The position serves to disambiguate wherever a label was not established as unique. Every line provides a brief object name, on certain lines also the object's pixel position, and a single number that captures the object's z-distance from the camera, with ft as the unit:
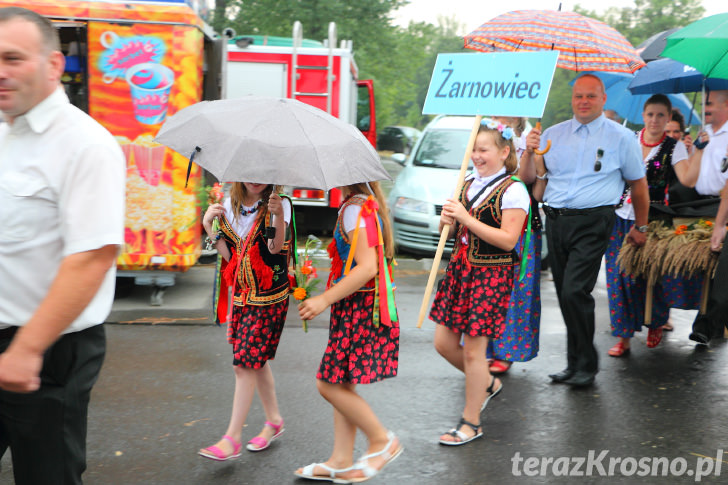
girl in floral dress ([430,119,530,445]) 13.74
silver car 30.91
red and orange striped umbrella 15.84
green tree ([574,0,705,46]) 128.16
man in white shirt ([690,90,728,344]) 17.87
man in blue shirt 16.87
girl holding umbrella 12.44
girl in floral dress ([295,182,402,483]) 11.53
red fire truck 36.22
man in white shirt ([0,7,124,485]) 6.94
